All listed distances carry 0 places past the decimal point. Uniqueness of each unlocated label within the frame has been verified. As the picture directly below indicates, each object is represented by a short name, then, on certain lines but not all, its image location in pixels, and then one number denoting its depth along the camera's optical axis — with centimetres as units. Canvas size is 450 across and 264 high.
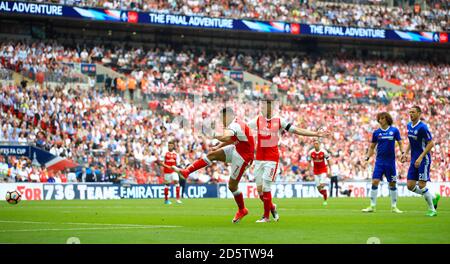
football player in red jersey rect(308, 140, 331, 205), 3444
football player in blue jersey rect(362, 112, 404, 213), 2320
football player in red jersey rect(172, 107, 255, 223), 1850
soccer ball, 2609
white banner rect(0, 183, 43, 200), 3684
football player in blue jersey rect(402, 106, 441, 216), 2073
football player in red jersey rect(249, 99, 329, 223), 1848
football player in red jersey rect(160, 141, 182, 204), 3244
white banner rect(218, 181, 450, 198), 4334
